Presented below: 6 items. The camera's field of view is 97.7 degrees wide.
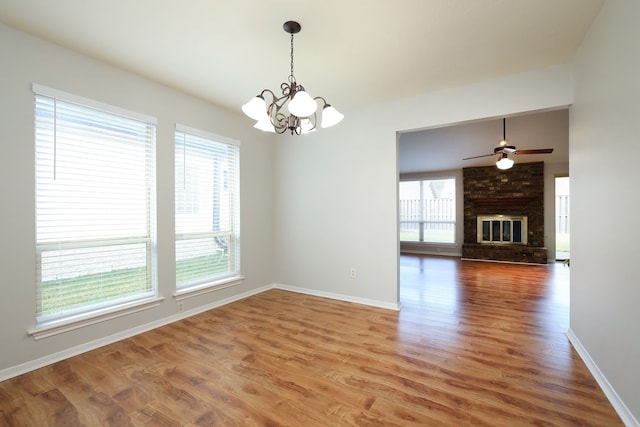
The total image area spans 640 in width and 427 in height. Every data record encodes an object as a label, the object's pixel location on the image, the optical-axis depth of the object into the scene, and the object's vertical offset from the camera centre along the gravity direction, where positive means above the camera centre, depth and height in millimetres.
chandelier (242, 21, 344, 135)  1808 +733
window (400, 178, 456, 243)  8359 +64
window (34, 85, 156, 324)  2344 +63
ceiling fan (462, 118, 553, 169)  4629 +1043
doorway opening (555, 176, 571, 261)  7570 +50
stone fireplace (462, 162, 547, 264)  7023 -4
